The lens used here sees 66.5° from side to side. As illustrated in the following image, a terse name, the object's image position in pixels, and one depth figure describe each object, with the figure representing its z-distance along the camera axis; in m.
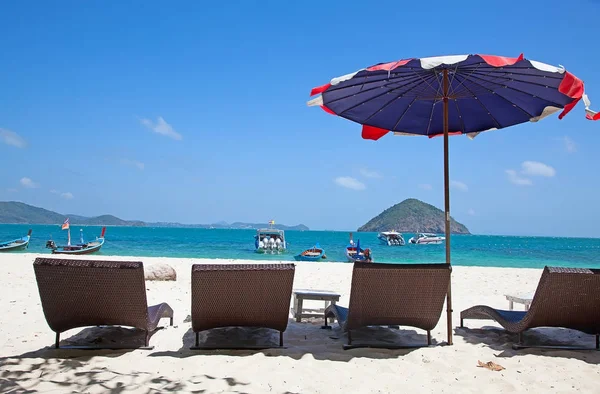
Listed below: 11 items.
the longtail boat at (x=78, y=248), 24.72
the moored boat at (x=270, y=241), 33.31
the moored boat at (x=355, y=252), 19.41
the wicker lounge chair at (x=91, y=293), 3.44
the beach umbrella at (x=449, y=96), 3.47
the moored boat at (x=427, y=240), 56.18
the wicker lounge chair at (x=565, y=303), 3.62
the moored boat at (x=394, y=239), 51.47
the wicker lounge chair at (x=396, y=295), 3.69
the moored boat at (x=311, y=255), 25.97
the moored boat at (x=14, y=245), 28.11
